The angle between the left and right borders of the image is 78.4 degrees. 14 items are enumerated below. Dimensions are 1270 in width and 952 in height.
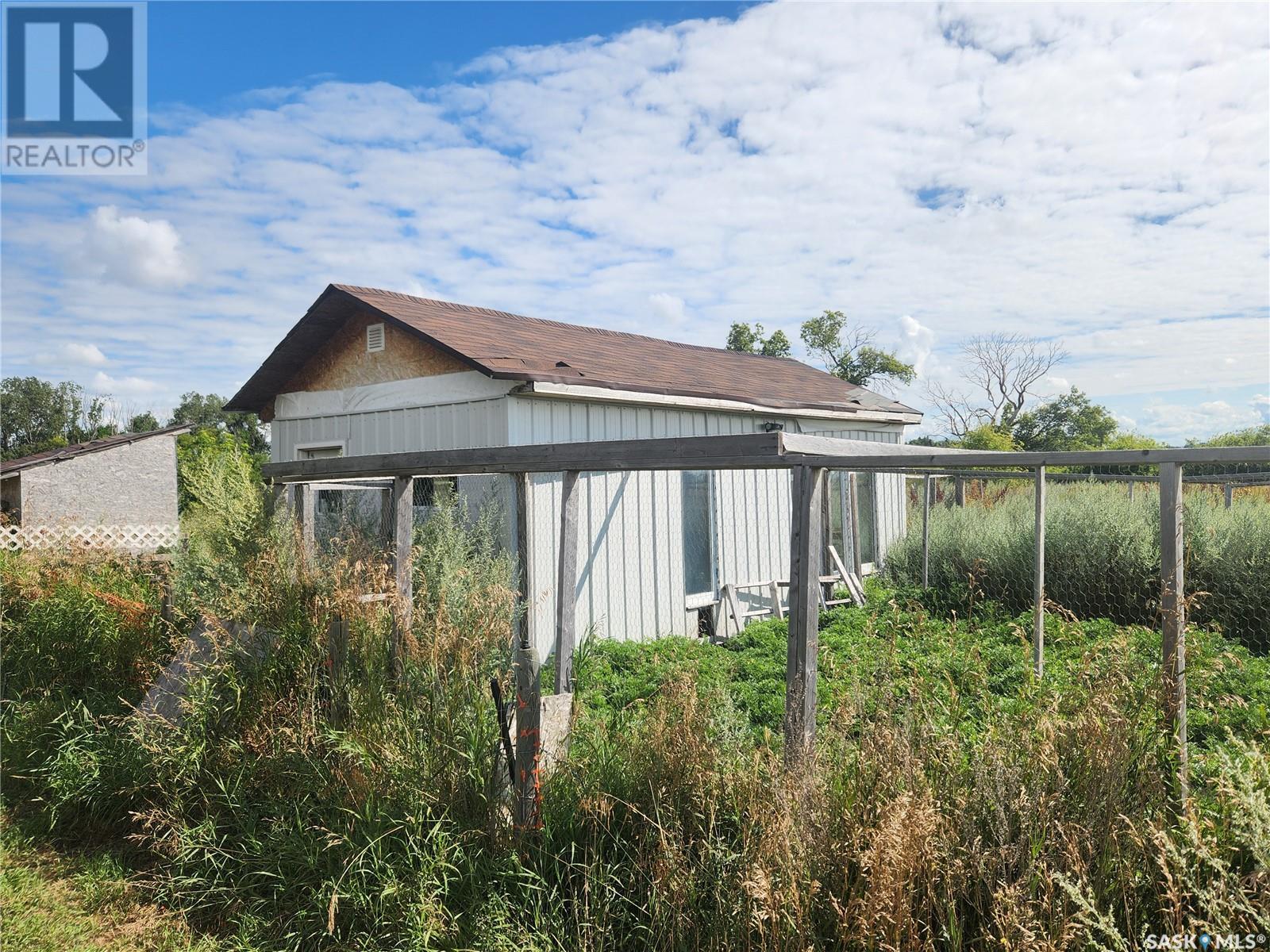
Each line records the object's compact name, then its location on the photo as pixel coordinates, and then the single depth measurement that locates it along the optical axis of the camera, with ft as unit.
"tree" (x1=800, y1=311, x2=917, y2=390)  112.98
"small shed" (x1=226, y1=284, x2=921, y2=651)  25.71
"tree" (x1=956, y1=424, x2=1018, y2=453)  90.38
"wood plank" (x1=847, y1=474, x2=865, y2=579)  36.99
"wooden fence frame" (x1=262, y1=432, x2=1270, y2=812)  9.61
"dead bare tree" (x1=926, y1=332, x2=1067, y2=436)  110.32
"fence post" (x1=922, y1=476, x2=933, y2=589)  31.22
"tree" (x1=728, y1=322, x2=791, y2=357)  110.83
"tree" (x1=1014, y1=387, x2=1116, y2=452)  102.22
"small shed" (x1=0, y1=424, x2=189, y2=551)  70.69
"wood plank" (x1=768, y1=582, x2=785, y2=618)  31.63
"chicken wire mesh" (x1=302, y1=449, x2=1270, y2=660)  24.58
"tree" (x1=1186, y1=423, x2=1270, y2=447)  78.65
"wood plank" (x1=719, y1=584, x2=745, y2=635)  30.14
